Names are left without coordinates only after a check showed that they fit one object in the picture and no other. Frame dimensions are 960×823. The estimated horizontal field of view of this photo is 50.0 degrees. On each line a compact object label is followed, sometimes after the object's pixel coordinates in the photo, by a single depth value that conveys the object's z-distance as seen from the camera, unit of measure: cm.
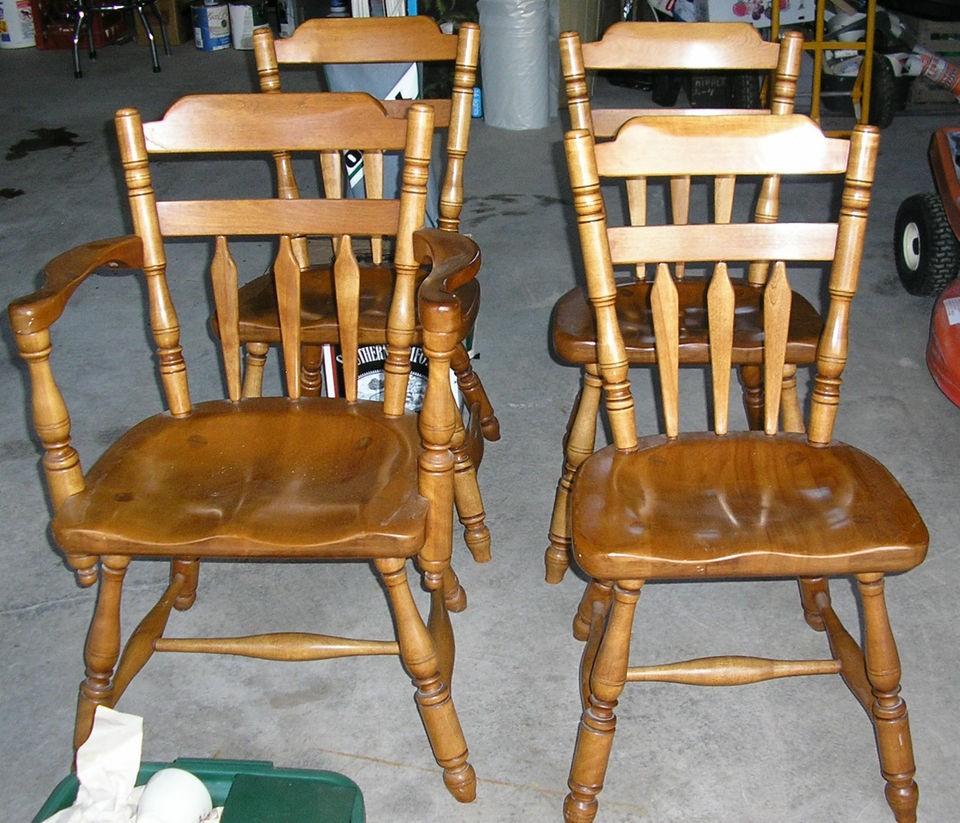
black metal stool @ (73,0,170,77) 580
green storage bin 125
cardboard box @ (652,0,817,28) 445
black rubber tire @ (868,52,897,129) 429
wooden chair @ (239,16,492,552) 178
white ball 124
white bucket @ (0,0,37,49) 645
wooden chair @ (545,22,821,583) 165
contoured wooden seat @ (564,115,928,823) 122
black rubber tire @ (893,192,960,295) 275
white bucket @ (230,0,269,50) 630
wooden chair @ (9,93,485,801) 125
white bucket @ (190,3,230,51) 628
